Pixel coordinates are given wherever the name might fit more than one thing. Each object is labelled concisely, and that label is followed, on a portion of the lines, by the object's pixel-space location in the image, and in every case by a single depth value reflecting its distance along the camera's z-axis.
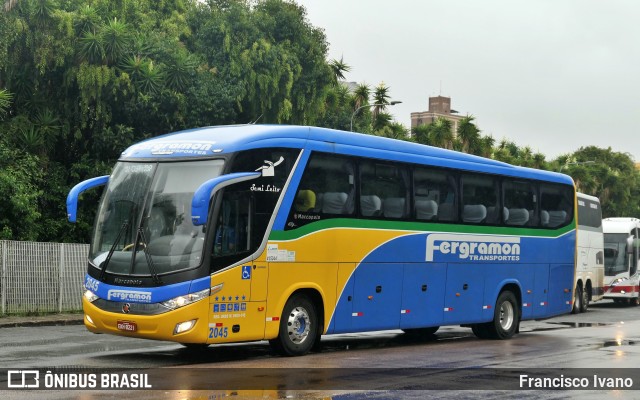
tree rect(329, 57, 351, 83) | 55.28
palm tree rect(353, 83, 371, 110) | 59.41
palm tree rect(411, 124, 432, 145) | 62.31
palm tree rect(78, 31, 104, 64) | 32.41
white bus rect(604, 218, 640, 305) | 39.81
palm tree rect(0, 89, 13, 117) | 27.83
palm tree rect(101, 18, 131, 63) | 32.84
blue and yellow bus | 13.79
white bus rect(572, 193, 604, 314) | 33.78
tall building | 169.75
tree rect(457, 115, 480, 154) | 62.56
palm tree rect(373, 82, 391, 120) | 60.75
